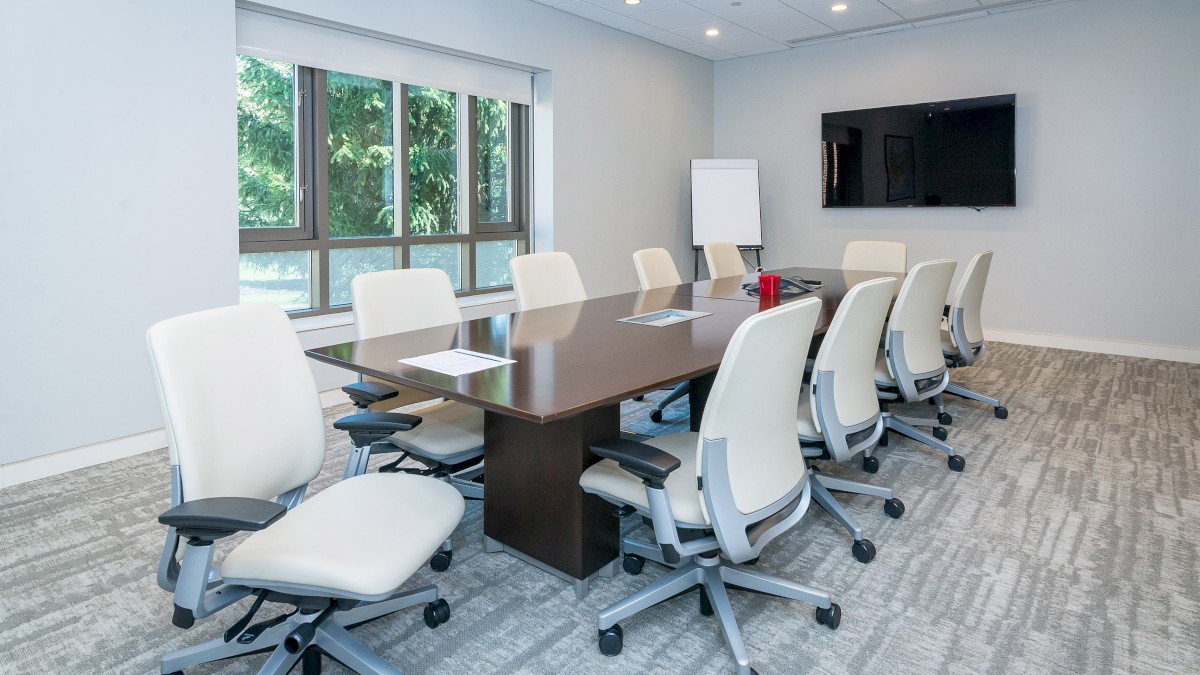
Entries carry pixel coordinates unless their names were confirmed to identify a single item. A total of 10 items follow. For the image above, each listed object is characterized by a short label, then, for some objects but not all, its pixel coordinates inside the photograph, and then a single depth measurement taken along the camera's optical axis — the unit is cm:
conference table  215
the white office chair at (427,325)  269
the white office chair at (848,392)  259
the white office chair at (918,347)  339
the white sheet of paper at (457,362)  235
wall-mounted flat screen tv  669
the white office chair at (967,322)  407
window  475
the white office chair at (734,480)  190
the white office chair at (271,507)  164
